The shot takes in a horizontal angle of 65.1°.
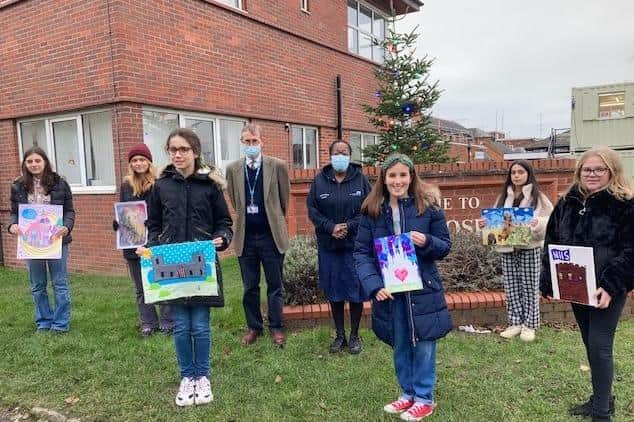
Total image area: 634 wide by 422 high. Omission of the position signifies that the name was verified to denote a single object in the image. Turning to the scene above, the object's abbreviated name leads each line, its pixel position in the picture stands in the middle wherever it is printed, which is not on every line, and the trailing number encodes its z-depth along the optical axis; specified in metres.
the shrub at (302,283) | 5.35
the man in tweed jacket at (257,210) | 4.44
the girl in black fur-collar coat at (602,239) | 2.87
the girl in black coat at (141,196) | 4.68
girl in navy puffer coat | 3.08
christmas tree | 9.34
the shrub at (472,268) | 5.41
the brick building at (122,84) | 7.82
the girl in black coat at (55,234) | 4.88
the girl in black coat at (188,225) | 3.49
